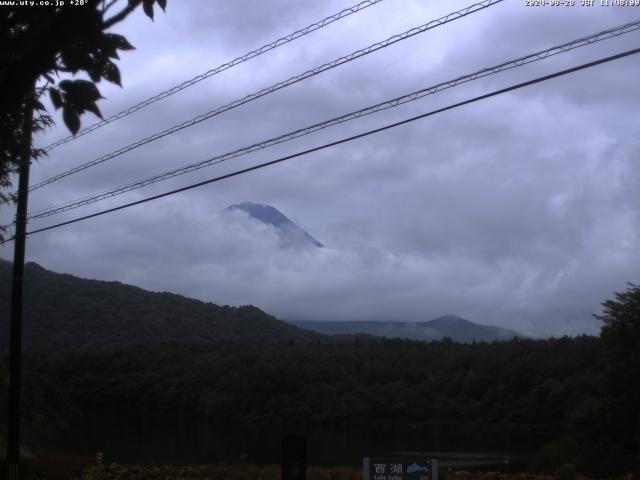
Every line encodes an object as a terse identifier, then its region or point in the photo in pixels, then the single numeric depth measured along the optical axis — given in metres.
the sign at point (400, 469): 12.54
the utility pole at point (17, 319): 16.56
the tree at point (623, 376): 33.16
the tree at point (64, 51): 3.96
